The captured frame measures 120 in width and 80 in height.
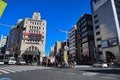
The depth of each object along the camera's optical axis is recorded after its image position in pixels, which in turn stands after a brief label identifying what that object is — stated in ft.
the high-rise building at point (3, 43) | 253.46
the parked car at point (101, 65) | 64.98
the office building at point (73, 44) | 151.82
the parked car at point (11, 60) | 96.66
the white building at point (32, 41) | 148.73
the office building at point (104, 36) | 94.39
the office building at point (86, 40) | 118.06
